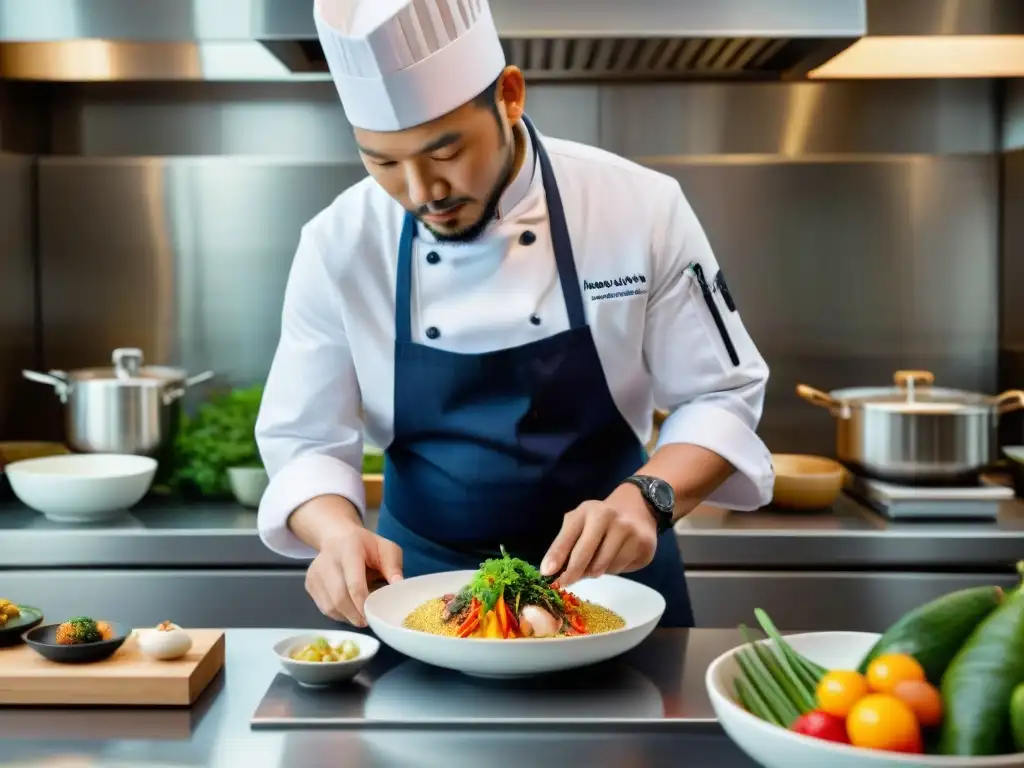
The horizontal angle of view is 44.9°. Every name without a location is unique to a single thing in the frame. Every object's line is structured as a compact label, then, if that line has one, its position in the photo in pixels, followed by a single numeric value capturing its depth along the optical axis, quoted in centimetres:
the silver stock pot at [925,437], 288
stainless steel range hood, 272
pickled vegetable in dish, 150
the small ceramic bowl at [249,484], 300
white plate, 140
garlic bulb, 150
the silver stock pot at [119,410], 311
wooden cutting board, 145
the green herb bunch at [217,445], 312
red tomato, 109
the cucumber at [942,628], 118
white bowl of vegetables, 105
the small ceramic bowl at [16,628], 158
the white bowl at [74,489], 284
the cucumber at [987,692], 107
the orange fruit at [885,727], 105
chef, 200
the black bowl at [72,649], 149
